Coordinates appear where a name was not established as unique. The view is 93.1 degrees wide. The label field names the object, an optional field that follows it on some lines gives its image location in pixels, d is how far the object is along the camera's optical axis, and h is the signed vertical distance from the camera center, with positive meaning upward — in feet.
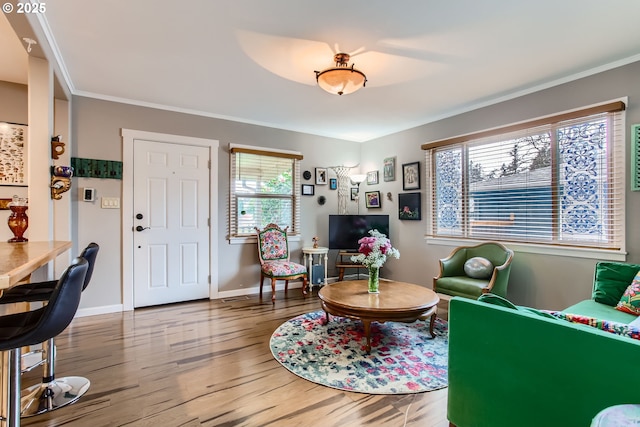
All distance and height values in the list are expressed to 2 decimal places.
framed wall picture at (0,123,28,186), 10.17 +2.09
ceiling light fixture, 8.18 +3.77
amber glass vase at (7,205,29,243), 7.14 -0.15
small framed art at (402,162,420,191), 14.73 +1.92
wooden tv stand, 15.37 -2.54
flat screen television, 16.05 -0.76
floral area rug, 7.09 -3.89
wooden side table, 15.40 -2.12
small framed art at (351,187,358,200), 18.03 +1.29
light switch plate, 11.72 +0.50
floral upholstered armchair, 13.39 -2.08
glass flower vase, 9.73 -2.14
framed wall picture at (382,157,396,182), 16.05 +2.44
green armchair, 10.23 -2.20
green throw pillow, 8.00 -1.81
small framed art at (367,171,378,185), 17.16 +2.14
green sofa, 3.62 -2.11
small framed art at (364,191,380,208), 17.01 +0.91
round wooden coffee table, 8.16 -2.51
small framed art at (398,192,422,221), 14.64 +0.42
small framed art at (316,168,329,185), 16.79 +2.16
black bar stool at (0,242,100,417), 6.02 -3.71
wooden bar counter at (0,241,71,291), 3.59 -0.67
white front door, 12.41 -0.31
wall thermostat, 11.35 +0.80
